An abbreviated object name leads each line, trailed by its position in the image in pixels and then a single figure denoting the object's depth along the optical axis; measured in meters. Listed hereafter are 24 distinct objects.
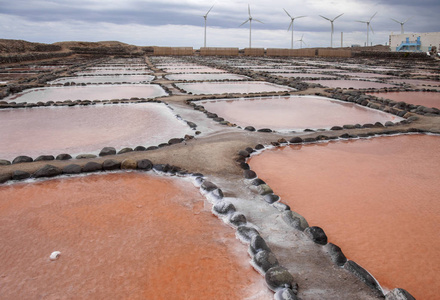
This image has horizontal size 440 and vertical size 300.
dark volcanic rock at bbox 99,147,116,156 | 4.73
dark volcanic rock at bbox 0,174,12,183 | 3.91
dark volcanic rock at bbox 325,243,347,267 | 2.49
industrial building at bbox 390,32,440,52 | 47.42
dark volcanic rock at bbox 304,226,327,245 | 2.75
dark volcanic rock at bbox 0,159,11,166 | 4.37
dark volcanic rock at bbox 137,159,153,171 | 4.30
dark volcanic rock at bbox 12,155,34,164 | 4.42
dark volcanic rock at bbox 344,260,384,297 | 2.24
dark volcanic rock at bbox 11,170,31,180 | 3.98
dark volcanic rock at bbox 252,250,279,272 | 2.43
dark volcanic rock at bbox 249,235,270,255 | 2.61
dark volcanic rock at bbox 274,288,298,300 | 2.09
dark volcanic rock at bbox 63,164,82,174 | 4.17
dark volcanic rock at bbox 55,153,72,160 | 4.61
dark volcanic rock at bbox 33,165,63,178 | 4.05
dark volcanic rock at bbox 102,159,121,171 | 4.29
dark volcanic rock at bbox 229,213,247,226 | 3.04
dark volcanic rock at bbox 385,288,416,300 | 2.08
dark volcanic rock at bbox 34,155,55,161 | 4.54
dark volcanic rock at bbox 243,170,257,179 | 4.04
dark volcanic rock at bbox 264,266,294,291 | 2.24
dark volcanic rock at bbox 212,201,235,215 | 3.21
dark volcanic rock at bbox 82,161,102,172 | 4.25
